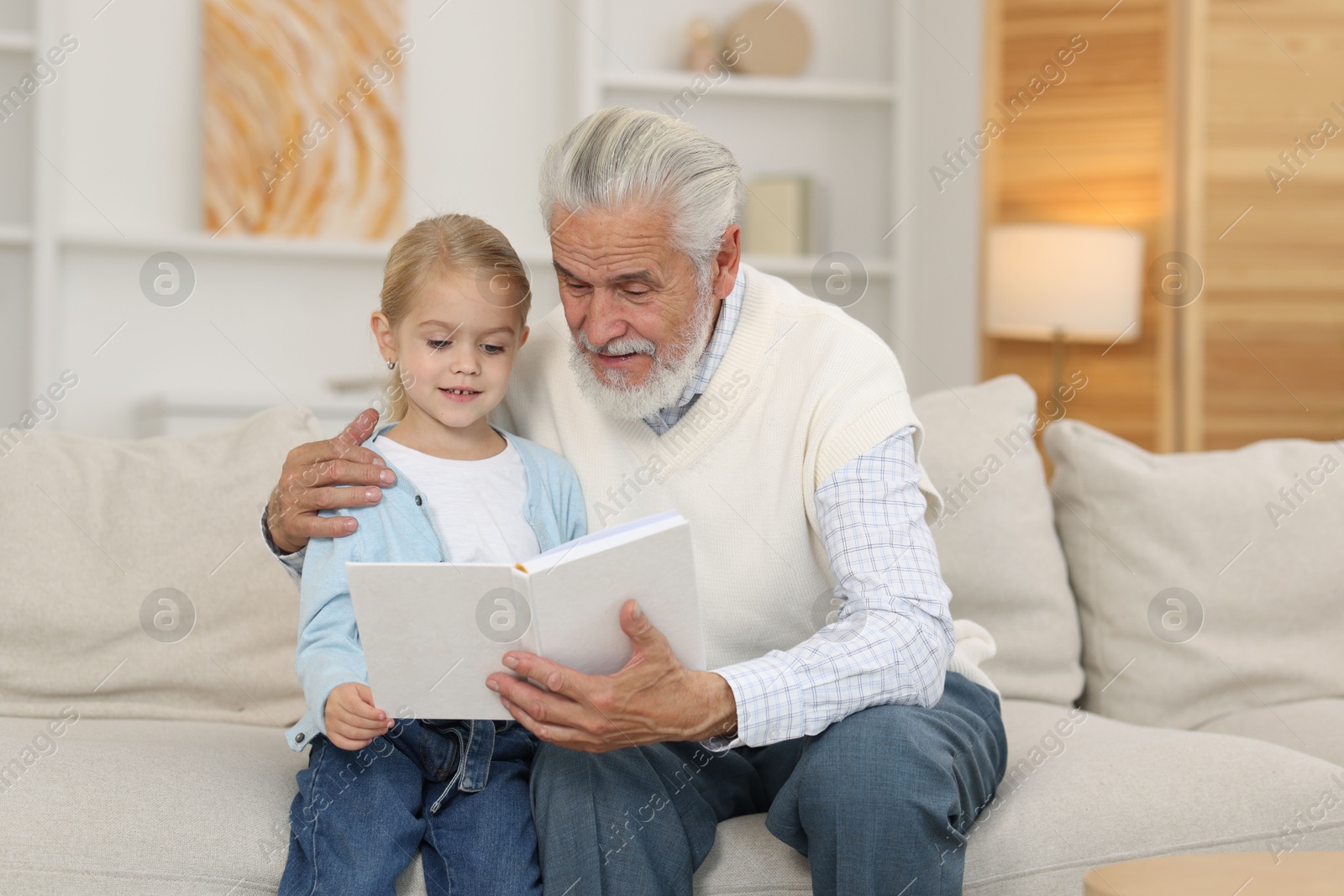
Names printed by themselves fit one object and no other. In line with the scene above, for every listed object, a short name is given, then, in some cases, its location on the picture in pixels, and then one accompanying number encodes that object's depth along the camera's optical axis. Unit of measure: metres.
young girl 3.80
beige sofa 3.87
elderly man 3.77
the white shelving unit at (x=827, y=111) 5.52
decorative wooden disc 5.54
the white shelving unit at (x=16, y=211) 5.20
